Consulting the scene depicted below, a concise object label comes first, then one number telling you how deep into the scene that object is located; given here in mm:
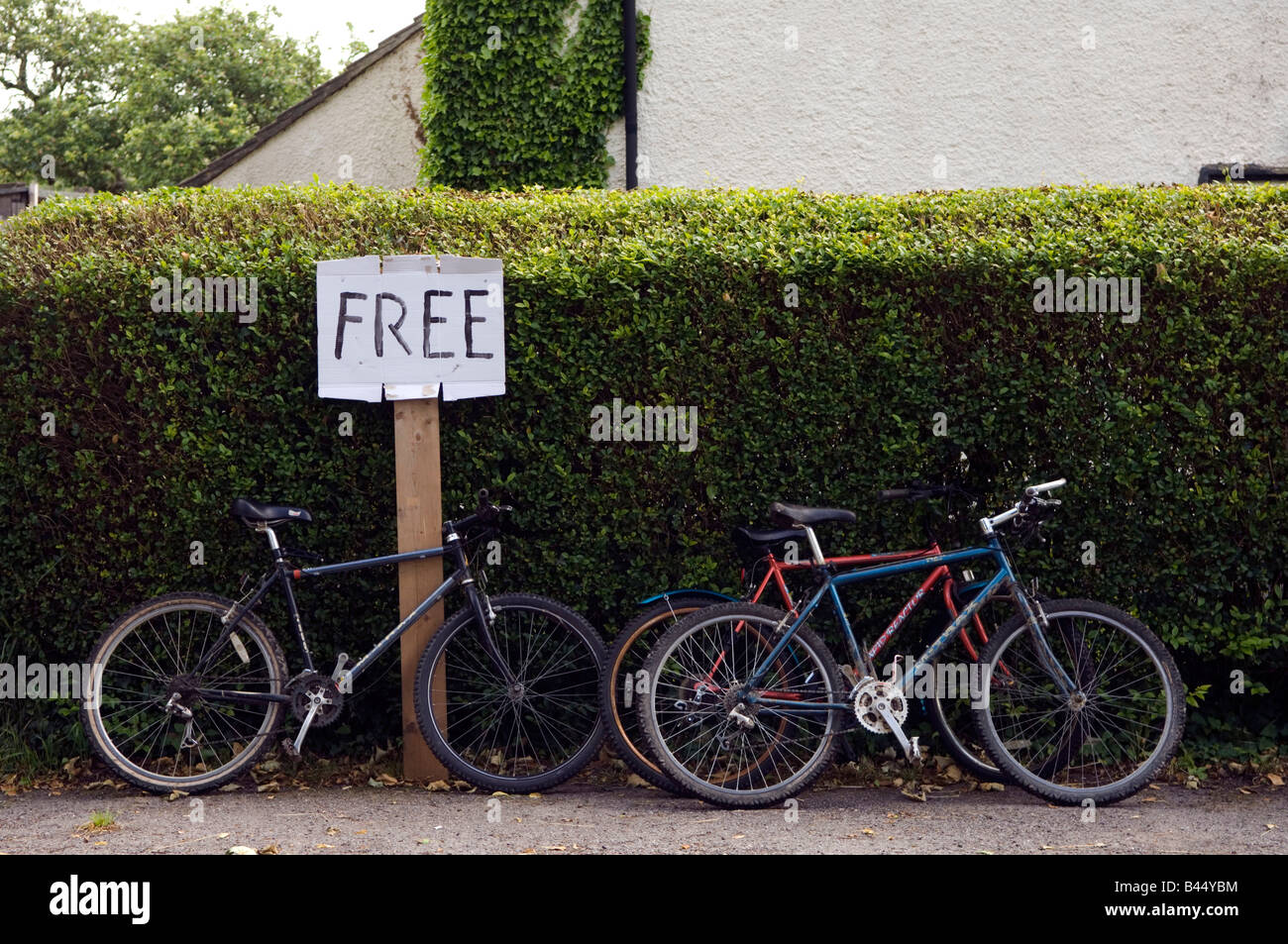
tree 31406
